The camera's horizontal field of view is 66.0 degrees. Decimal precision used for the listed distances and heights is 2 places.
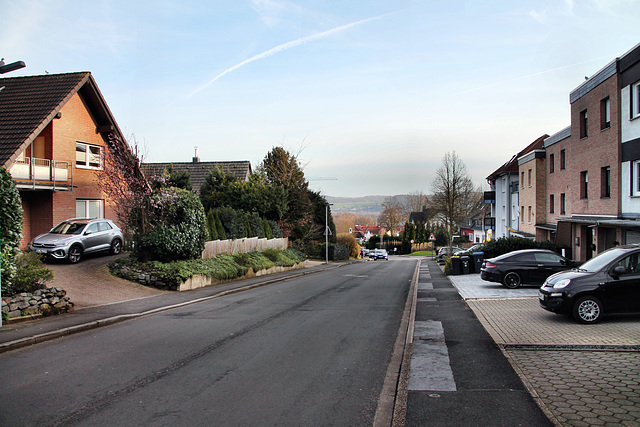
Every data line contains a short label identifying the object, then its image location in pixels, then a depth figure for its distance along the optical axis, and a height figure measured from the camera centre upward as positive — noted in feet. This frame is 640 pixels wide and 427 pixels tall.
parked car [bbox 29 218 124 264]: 60.08 -3.09
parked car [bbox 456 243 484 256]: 88.65 -7.26
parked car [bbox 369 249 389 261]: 216.95 -18.51
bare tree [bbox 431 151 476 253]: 169.07 +7.01
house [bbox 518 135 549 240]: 108.99 +4.72
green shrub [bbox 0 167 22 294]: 37.63 -0.78
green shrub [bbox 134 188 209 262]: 62.54 -1.80
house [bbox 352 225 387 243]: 377.50 -15.37
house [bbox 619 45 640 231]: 59.72 +9.17
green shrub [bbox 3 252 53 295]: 38.52 -4.80
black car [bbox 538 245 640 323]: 33.88 -5.50
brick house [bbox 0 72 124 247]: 68.54 +11.00
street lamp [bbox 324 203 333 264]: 153.03 -5.95
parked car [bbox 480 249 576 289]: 58.65 -6.62
